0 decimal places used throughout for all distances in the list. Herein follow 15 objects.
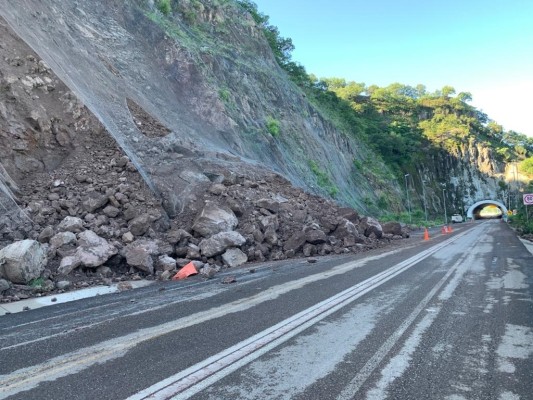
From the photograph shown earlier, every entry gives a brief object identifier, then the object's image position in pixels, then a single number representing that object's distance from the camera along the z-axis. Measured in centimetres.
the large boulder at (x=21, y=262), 898
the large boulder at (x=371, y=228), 1970
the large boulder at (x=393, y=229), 2346
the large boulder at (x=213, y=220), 1395
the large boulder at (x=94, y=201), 1307
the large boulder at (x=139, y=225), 1288
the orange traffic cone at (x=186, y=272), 1086
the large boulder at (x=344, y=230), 1734
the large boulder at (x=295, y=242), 1523
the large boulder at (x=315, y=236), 1549
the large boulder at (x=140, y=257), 1088
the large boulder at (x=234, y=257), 1290
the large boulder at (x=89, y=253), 1011
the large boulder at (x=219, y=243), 1281
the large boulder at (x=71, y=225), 1150
